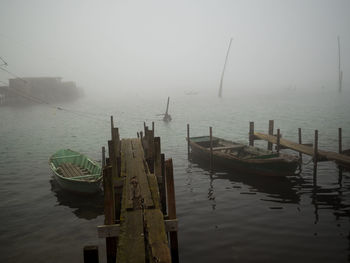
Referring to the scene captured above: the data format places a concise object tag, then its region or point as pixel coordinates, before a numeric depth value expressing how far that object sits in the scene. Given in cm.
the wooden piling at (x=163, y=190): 796
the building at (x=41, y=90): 8894
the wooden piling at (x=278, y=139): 1908
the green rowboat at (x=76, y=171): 1438
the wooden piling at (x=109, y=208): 625
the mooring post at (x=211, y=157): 2044
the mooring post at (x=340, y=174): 1662
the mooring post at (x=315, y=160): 1607
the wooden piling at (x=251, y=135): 2316
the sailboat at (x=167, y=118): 5062
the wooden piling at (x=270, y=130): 2336
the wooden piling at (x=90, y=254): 431
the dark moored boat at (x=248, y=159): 1681
